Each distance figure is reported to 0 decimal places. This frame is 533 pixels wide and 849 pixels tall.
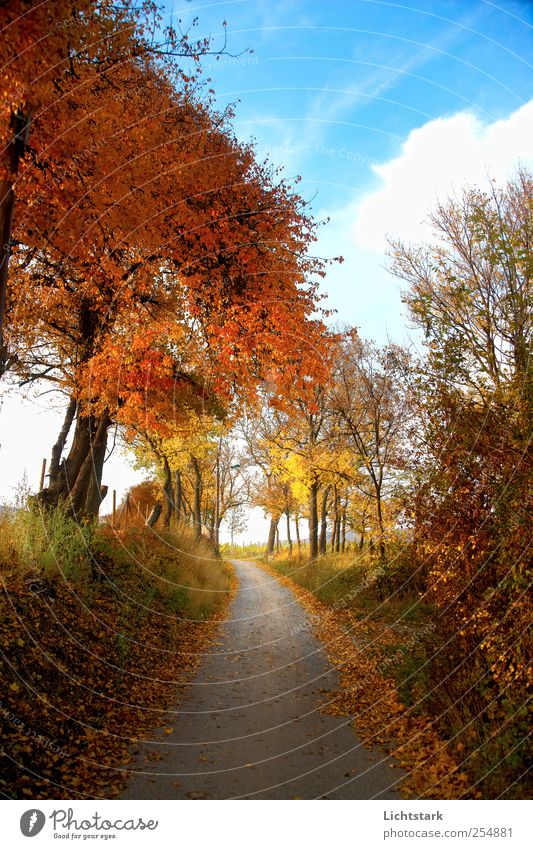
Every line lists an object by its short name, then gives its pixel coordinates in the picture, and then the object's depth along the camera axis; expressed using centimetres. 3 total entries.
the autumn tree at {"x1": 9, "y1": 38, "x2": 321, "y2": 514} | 954
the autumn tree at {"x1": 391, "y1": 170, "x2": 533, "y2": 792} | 550
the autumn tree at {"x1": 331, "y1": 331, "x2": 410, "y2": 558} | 1691
